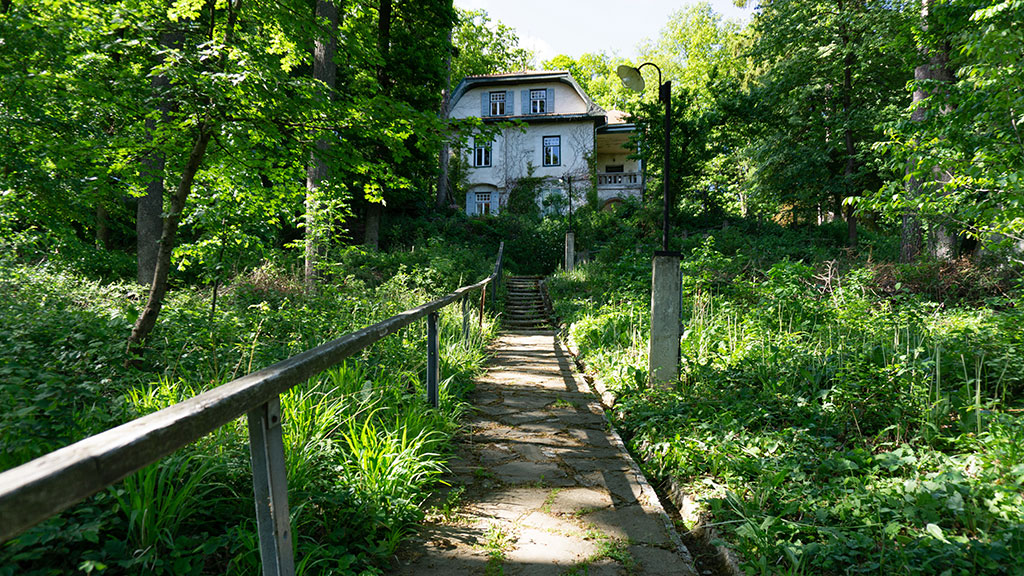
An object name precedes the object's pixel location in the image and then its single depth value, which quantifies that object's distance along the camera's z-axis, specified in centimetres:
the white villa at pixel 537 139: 2947
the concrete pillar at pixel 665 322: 503
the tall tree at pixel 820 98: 1702
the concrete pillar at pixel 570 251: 1856
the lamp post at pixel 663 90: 550
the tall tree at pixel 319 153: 686
